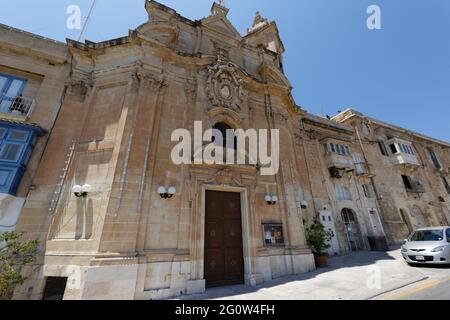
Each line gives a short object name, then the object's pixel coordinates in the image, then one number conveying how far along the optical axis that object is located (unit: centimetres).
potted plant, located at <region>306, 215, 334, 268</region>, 925
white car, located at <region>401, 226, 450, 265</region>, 715
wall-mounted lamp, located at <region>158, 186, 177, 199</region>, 693
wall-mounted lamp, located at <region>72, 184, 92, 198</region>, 642
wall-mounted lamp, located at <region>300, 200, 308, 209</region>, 1046
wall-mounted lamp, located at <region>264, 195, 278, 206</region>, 867
